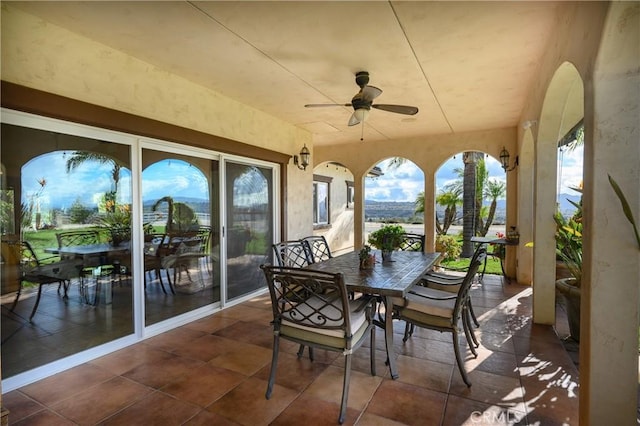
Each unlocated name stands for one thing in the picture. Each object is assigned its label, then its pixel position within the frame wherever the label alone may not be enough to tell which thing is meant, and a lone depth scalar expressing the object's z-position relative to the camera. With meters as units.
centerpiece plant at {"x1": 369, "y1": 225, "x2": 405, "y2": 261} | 3.34
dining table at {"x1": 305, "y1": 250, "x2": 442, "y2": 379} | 2.36
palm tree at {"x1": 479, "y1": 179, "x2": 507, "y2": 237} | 8.34
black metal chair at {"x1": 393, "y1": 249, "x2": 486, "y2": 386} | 2.47
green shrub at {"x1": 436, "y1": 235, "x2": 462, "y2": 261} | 7.76
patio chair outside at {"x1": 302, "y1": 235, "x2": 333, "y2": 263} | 4.03
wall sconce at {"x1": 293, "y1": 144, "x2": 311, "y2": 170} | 5.63
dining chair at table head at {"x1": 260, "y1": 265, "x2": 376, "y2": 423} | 2.10
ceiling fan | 3.06
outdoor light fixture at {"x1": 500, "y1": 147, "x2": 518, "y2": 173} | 5.59
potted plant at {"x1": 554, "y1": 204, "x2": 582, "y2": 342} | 2.97
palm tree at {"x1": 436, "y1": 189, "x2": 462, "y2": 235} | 9.09
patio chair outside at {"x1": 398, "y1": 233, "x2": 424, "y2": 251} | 4.36
